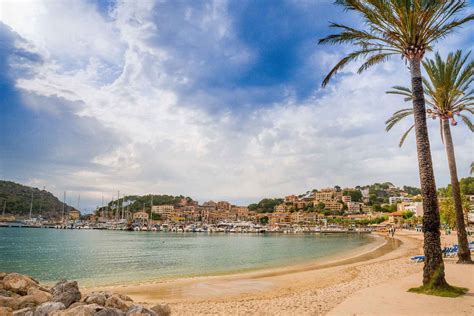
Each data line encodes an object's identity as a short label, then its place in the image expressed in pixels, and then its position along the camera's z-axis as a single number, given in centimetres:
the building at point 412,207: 11612
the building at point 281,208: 18950
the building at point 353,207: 17360
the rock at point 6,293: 823
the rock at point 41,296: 801
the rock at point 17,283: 877
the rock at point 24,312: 677
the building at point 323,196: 18662
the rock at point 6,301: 743
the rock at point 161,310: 815
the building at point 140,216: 16712
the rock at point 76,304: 726
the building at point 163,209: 19132
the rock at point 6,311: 639
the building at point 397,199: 17112
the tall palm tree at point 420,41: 1052
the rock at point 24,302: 758
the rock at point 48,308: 659
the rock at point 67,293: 770
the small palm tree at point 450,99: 1514
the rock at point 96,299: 763
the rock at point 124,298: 909
